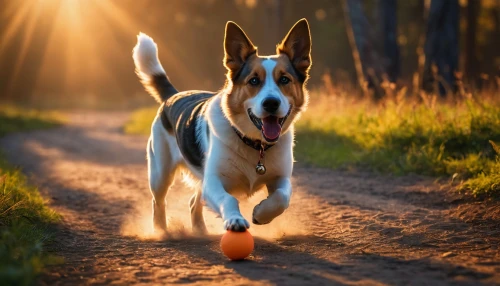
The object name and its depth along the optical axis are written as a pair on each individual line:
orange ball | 4.44
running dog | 5.00
